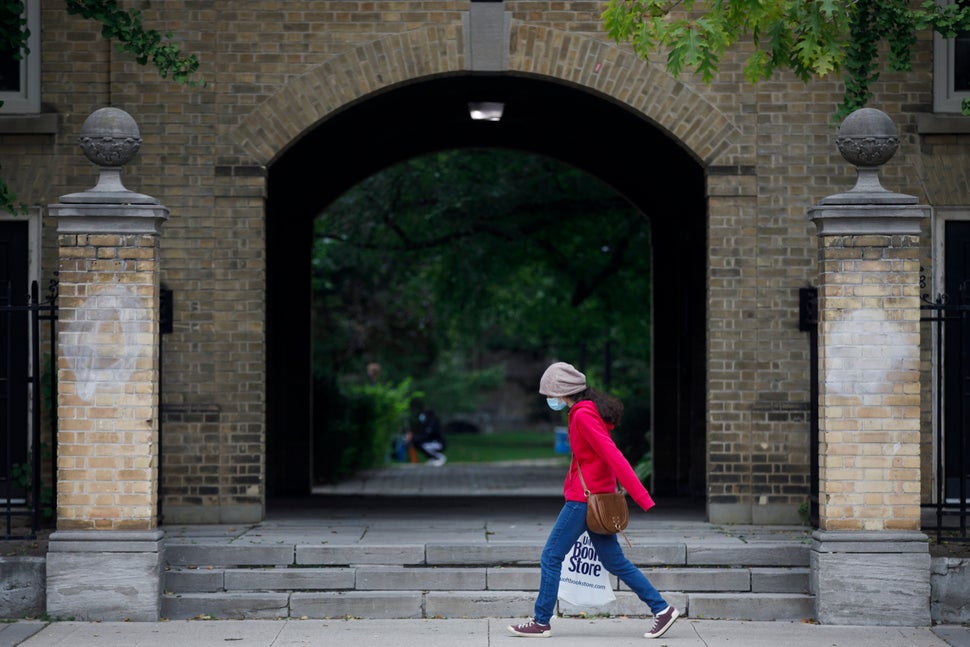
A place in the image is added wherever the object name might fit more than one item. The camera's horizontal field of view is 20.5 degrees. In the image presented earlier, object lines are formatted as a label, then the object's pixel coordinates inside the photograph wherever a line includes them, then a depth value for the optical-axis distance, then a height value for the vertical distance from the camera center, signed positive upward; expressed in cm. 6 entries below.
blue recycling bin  6669 -278
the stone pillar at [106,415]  1728 -55
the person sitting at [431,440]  5897 -243
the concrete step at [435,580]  1770 -169
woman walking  1559 -88
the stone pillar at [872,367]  1753 -23
